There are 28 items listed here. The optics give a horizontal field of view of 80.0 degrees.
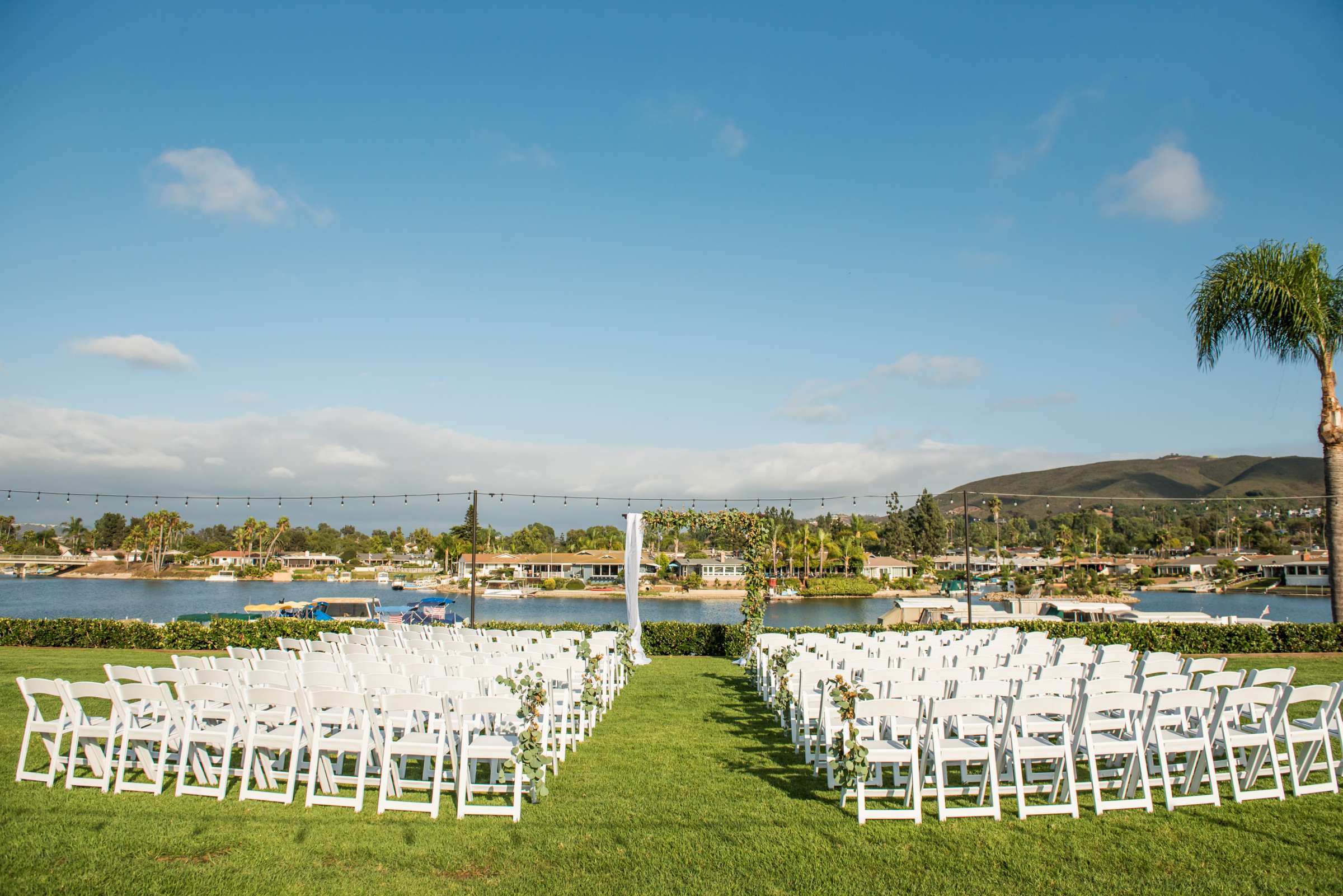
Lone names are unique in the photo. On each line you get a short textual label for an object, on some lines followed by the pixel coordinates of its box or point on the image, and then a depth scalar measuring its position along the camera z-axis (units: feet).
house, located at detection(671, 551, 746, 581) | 259.60
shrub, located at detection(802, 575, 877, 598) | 223.38
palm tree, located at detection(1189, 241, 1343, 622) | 56.44
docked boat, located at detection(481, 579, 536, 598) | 222.07
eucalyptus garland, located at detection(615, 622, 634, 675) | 40.55
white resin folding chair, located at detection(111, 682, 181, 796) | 18.93
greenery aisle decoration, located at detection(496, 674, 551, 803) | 18.28
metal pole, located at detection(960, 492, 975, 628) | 56.24
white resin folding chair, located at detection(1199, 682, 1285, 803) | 18.19
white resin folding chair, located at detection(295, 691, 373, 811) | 17.99
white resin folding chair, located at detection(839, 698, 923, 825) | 17.26
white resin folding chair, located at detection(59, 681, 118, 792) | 19.13
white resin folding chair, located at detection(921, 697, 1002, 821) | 17.26
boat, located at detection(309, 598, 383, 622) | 109.40
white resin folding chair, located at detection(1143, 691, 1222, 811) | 17.84
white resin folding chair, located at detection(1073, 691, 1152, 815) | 17.76
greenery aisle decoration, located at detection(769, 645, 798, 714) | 27.50
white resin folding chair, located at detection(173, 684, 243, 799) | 18.67
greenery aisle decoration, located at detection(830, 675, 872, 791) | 17.58
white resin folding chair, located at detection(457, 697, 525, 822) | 17.70
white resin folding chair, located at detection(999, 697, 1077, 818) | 17.52
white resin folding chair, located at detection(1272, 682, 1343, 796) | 18.66
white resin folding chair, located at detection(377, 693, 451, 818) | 17.78
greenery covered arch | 51.16
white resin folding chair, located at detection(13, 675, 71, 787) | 19.62
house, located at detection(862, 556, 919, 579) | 269.85
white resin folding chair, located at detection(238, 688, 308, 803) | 18.52
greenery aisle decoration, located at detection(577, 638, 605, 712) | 26.89
